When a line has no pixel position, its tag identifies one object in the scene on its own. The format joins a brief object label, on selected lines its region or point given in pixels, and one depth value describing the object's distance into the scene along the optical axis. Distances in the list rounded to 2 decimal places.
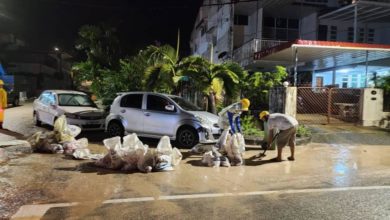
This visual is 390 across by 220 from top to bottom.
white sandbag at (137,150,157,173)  8.12
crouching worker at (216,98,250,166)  9.14
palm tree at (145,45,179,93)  14.61
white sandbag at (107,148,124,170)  8.32
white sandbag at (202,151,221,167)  8.93
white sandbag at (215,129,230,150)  9.36
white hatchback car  11.12
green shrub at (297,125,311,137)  12.67
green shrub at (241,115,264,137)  12.65
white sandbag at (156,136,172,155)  8.56
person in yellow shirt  13.61
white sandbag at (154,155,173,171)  8.27
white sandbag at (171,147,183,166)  8.77
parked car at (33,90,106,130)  13.55
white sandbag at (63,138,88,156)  10.05
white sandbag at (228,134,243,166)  9.10
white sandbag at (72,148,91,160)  9.42
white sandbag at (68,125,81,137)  10.86
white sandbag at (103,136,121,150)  8.46
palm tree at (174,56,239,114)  14.00
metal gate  16.16
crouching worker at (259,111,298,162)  9.18
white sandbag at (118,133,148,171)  8.27
